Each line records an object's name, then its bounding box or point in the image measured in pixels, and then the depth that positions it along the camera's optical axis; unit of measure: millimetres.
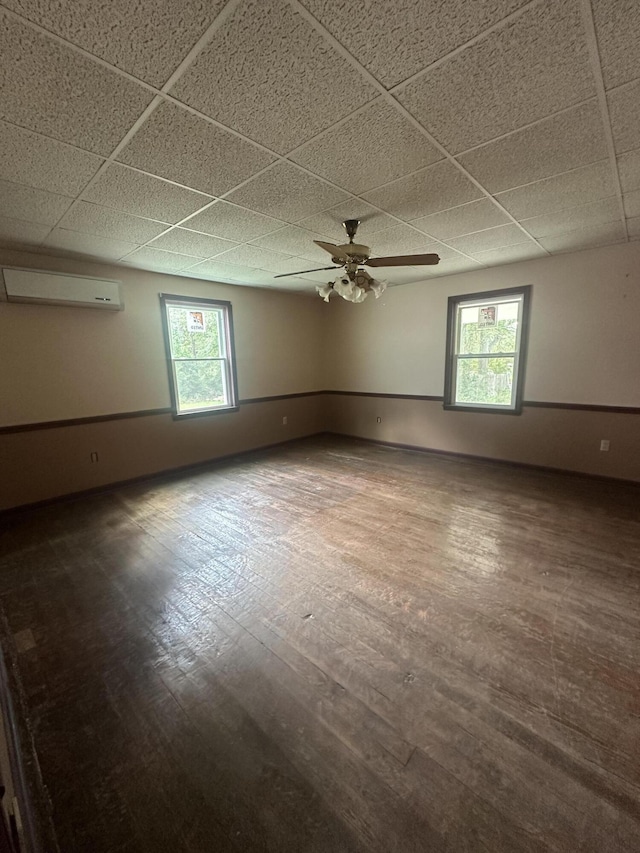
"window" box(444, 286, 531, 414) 4312
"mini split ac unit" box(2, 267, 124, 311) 3203
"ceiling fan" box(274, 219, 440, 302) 2660
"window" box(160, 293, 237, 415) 4496
